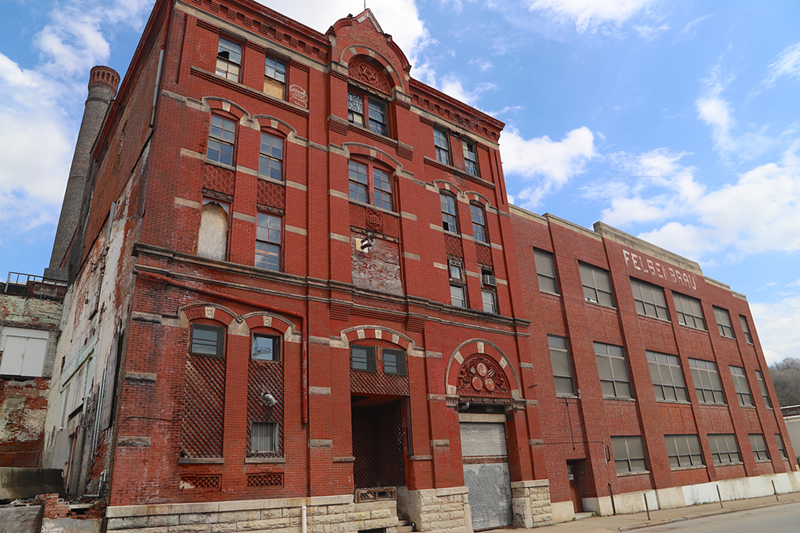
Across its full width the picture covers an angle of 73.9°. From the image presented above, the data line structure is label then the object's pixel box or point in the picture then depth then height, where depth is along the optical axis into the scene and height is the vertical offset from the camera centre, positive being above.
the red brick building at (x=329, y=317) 14.65 +5.34
